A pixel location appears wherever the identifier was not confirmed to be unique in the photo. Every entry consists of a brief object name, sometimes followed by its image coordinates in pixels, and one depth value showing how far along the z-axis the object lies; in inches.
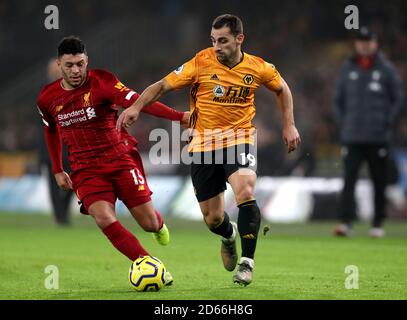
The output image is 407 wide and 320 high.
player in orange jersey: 613.0
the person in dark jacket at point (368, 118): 1024.2
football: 583.8
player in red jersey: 619.2
